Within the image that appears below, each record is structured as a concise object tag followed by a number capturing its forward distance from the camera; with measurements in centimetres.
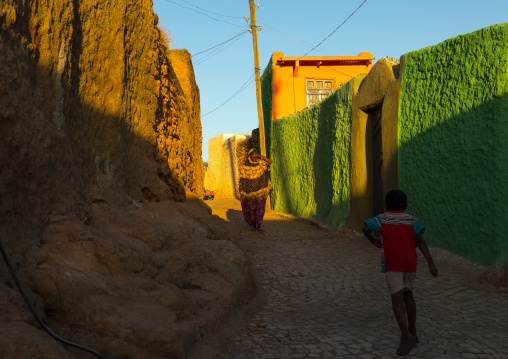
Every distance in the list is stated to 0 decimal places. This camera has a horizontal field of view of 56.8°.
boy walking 331
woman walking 968
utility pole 1595
